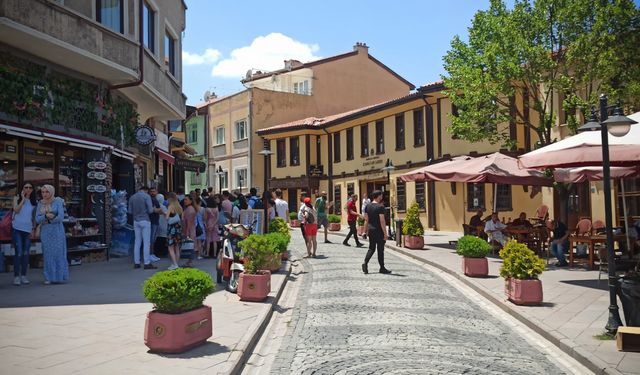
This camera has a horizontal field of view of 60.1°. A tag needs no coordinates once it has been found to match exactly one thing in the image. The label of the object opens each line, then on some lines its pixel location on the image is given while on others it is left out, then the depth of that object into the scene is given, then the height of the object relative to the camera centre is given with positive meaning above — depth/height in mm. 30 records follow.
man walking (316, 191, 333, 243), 18500 +135
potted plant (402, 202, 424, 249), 16750 -528
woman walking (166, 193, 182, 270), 11156 -246
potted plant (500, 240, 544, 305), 8227 -941
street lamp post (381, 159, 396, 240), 20105 +1674
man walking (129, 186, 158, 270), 11703 +10
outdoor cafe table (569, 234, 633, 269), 11375 -641
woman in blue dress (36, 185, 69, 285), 9406 -270
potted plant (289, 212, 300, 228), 33006 -269
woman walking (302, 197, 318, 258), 14461 -152
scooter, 9273 -662
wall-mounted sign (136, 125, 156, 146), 16203 +2444
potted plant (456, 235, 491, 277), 11062 -861
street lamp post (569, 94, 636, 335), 6332 +361
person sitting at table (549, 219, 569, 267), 12672 -729
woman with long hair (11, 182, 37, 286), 9438 -198
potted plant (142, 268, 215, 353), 5496 -951
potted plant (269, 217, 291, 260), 13531 -273
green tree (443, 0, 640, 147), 13602 +4001
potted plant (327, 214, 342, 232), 26698 -356
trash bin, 6039 -1003
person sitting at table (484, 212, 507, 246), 15008 -468
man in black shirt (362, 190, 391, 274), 11625 -339
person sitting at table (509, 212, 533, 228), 14782 -316
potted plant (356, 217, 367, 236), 21653 -513
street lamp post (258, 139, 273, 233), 14367 +159
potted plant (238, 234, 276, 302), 8484 -818
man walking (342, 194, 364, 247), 17766 -116
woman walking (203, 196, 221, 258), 14156 -153
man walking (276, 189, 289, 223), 16656 +264
